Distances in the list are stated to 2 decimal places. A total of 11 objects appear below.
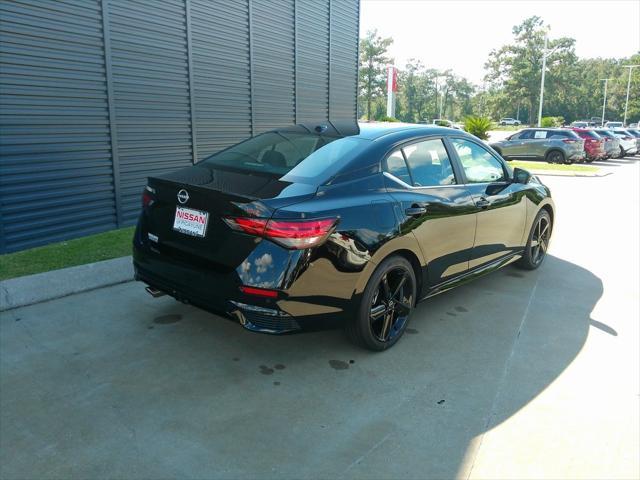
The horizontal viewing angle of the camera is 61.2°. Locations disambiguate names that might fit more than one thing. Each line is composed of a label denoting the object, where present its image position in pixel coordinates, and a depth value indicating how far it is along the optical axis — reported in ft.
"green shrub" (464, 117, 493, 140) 78.02
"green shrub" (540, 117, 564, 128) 151.43
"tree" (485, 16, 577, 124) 264.93
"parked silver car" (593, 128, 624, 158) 79.56
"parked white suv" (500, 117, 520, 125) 309.83
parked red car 75.48
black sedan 10.82
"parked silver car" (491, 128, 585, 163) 71.10
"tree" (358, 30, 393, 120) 244.01
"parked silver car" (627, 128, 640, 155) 100.37
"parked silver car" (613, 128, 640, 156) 88.94
